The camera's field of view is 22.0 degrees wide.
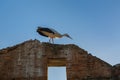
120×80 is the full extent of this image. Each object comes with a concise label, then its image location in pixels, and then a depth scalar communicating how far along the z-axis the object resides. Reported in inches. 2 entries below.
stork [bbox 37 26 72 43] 542.3
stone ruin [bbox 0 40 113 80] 473.1
